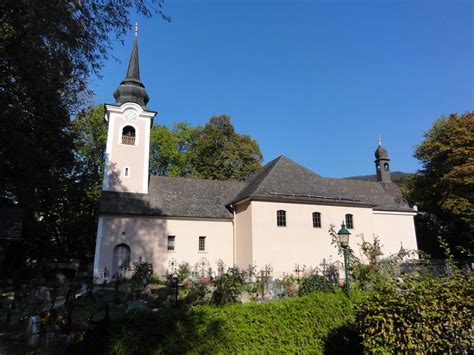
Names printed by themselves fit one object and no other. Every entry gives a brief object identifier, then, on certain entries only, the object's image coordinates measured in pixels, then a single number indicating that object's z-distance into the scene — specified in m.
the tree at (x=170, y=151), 38.97
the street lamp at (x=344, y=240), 10.66
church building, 21.38
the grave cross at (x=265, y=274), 16.14
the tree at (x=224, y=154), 37.41
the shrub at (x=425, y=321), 5.05
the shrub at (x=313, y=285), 13.04
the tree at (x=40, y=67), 8.23
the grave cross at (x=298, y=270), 20.59
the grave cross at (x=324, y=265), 22.31
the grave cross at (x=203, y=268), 22.40
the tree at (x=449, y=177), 27.78
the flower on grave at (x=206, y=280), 17.19
